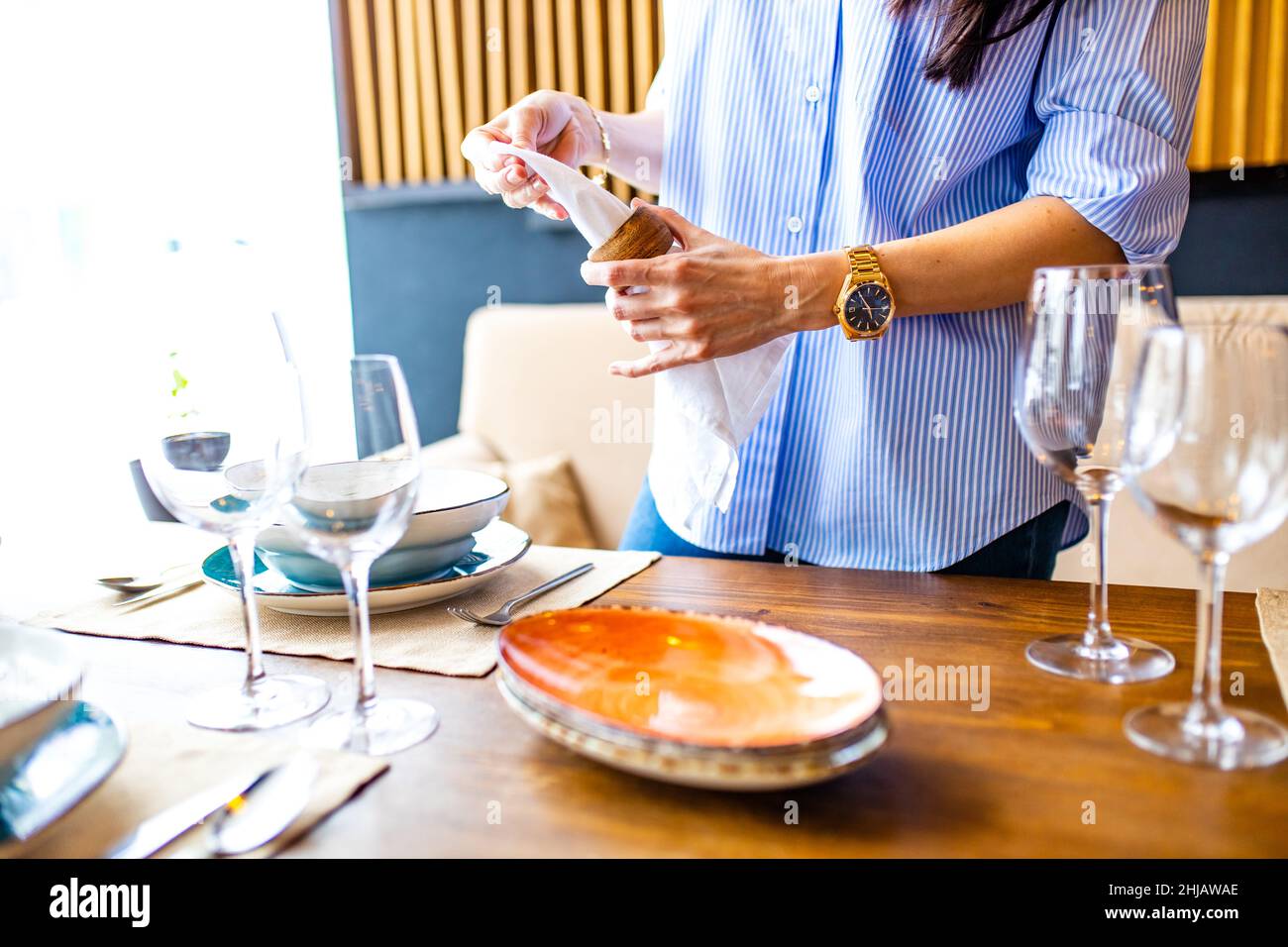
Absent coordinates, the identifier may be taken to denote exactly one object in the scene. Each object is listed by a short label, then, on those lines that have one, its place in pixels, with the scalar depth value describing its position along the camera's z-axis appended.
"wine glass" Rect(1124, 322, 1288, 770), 0.51
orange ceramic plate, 0.55
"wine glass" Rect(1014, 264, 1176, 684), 0.63
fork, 0.79
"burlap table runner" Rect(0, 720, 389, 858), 0.50
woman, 0.93
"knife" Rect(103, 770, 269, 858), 0.49
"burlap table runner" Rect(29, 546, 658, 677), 0.74
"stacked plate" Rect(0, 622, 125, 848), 0.50
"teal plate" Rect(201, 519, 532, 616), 0.80
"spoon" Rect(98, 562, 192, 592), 0.91
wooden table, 0.49
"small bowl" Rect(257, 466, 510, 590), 0.81
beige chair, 2.39
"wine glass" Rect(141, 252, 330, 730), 0.62
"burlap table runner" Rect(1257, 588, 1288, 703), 0.68
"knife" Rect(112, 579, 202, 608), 0.89
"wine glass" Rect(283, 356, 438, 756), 0.59
